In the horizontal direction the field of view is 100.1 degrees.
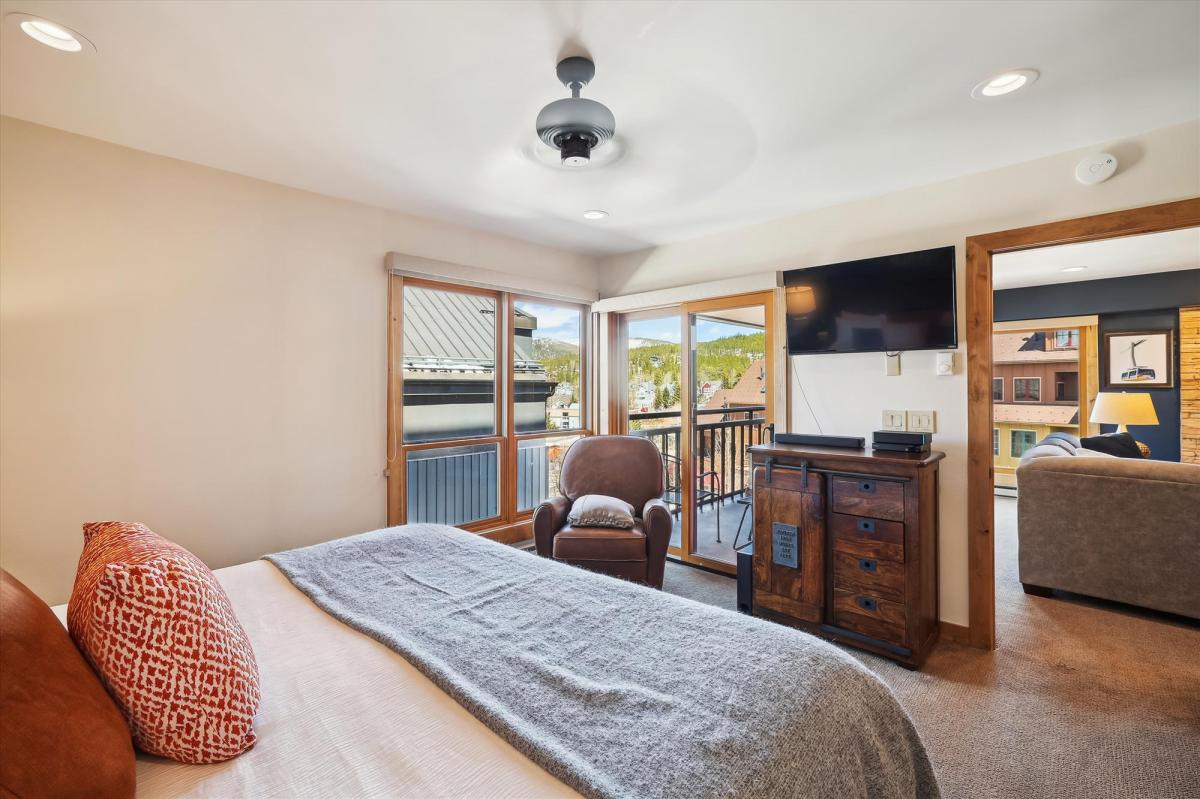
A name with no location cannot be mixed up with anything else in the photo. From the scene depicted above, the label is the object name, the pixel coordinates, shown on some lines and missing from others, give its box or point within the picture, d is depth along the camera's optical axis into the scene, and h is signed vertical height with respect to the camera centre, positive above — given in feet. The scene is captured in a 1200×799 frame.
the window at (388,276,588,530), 11.20 +0.02
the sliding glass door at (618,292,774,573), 11.93 -0.07
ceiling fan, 5.82 +3.53
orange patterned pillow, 2.85 -1.48
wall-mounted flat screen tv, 8.78 +1.80
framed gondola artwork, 17.28 +1.41
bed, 2.79 -2.11
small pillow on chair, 9.92 -2.24
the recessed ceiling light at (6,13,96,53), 5.09 +3.89
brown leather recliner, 9.62 -2.29
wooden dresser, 7.96 -2.47
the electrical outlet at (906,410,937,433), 9.16 -0.40
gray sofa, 9.27 -2.56
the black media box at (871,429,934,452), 8.33 -0.69
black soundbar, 8.95 -0.74
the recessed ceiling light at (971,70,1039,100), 6.08 +3.93
